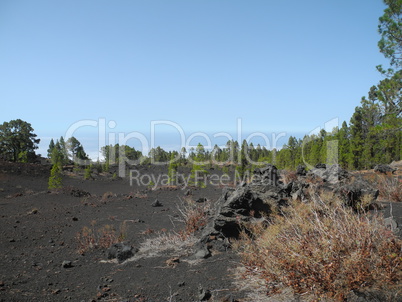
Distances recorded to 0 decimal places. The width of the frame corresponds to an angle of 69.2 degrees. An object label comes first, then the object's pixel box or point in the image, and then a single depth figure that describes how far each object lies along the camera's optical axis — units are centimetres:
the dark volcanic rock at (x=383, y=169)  1940
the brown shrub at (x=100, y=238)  823
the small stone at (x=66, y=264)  694
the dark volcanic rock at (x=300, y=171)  1781
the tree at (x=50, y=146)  5994
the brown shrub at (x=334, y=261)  350
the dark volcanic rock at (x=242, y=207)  718
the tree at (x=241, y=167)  2875
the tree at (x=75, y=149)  5871
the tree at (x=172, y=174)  2955
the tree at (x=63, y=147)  5695
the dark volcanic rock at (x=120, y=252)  700
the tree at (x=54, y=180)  2378
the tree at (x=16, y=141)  4475
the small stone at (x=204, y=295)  432
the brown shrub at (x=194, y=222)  845
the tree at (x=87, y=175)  3778
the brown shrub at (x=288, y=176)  1642
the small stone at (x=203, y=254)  620
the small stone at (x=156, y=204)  1504
